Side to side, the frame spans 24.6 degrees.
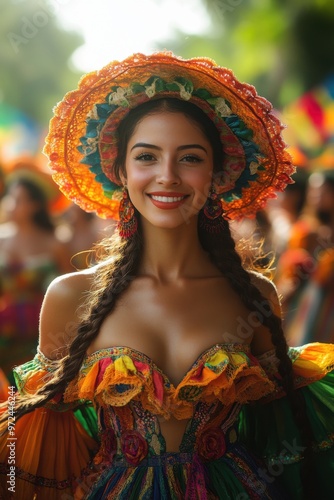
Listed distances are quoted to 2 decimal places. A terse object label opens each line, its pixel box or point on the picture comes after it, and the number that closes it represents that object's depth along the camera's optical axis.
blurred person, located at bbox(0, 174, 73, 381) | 5.75
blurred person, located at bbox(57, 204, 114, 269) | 7.59
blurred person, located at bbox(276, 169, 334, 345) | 6.17
